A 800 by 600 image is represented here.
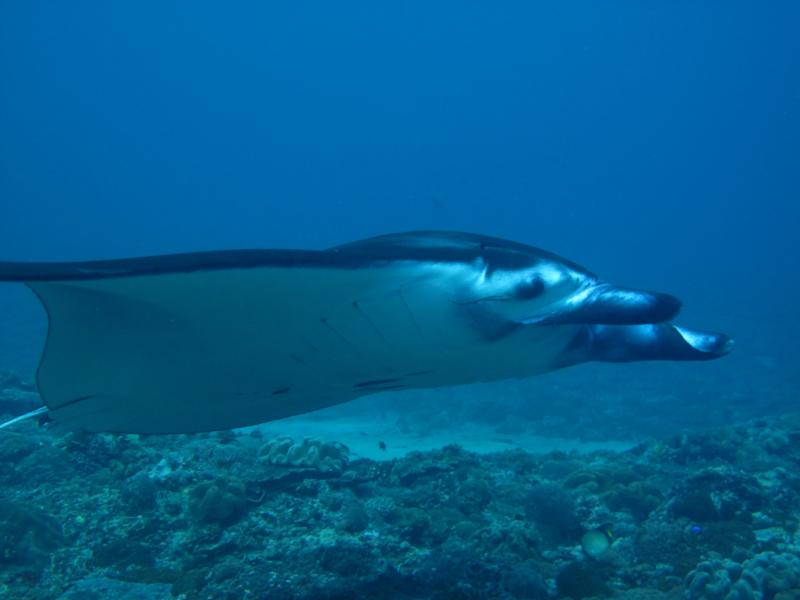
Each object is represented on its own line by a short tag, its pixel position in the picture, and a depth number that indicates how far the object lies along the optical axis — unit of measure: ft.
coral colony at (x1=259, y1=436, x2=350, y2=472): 19.20
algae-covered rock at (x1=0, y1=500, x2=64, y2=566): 12.08
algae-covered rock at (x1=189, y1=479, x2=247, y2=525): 13.05
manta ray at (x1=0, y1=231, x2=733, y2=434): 5.50
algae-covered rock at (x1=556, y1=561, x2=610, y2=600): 11.02
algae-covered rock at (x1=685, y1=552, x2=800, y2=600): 10.56
